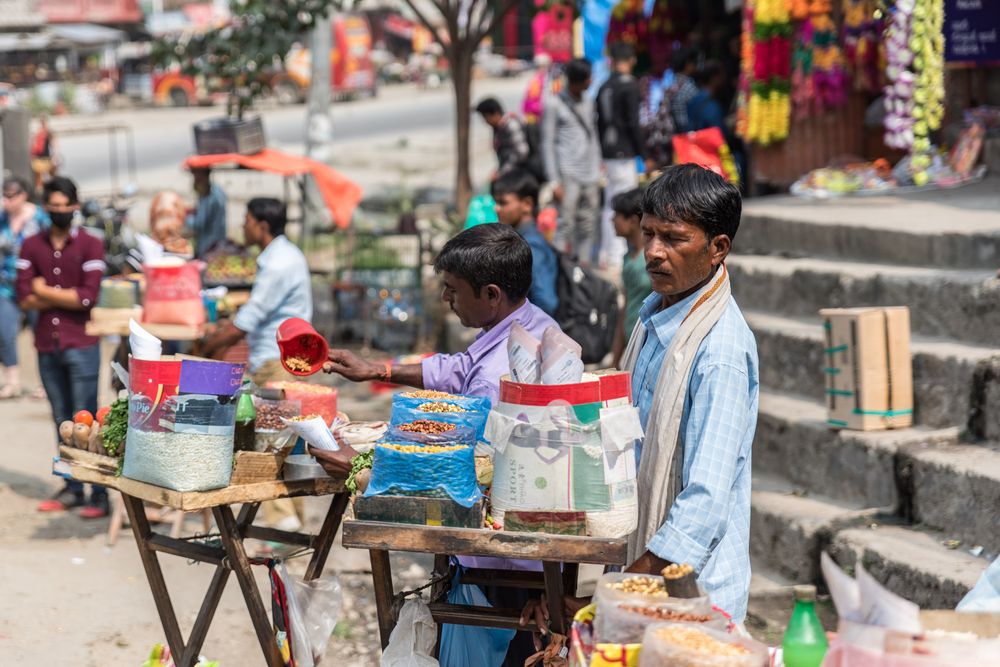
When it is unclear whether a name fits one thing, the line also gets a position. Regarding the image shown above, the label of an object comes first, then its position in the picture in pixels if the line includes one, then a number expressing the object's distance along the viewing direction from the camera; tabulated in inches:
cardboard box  236.1
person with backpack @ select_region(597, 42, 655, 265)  408.5
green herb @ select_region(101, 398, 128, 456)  155.3
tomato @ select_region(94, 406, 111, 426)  164.9
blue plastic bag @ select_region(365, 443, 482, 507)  120.6
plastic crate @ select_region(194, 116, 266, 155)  354.3
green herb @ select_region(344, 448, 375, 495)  134.7
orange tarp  354.9
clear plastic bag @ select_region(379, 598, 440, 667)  138.0
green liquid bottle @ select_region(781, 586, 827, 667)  97.3
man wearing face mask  278.4
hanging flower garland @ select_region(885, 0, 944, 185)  336.5
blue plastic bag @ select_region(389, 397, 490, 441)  133.2
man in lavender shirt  142.6
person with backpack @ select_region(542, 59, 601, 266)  423.2
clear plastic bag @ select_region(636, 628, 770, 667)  92.7
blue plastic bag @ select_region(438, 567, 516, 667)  145.2
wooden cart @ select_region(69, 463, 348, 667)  149.6
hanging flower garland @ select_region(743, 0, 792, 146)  379.2
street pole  527.8
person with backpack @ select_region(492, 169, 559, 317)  245.0
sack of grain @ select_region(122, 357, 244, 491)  140.5
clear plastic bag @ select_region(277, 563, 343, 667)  154.6
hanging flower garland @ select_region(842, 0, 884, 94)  366.9
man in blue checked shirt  112.0
